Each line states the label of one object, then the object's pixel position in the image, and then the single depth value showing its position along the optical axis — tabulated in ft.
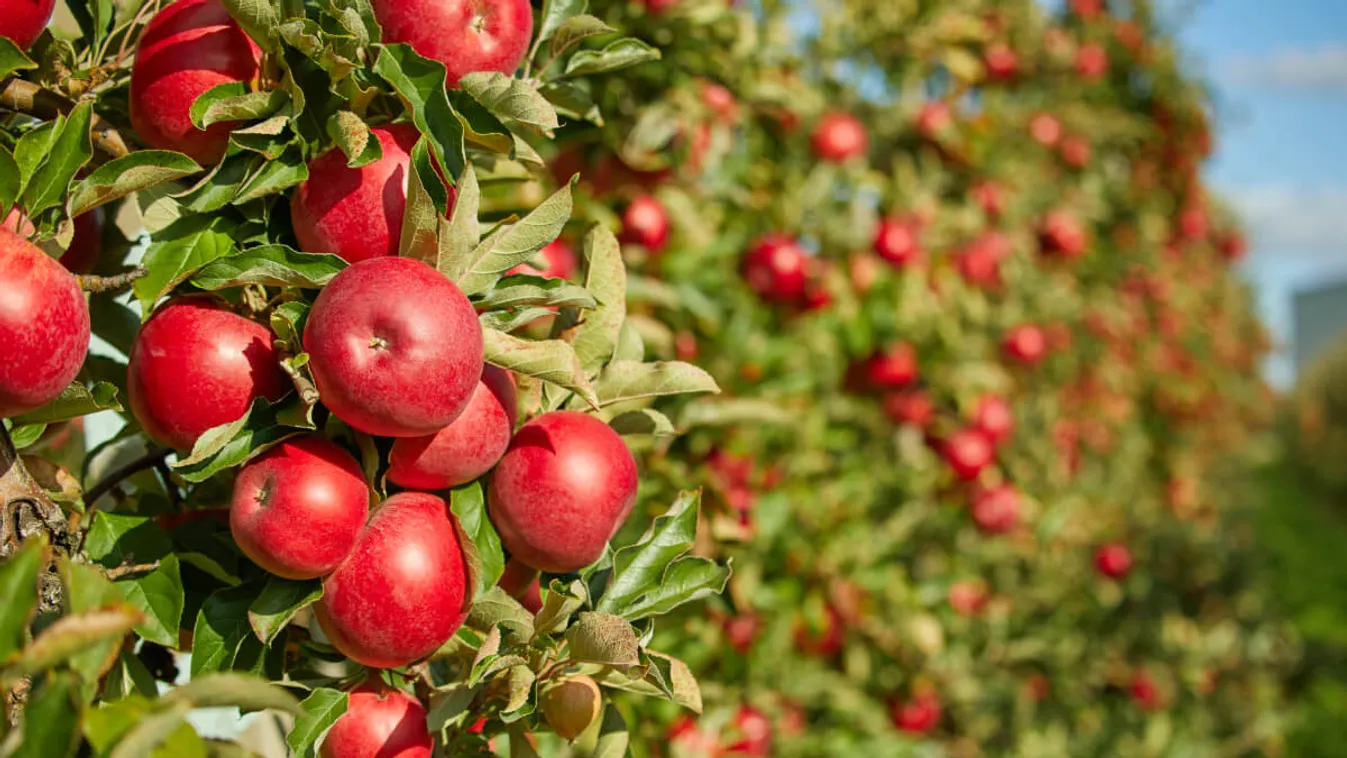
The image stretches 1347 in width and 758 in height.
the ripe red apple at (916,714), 8.65
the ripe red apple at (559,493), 2.48
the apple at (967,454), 8.95
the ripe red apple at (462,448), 2.38
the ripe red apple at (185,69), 2.33
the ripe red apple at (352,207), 2.34
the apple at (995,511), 9.44
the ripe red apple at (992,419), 9.16
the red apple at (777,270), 7.09
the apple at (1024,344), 10.11
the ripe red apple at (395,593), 2.28
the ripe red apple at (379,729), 2.42
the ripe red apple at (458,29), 2.49
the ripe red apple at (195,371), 2.22
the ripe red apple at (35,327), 1.95
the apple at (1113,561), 11.68
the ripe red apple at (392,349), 2.10
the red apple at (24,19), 2.19
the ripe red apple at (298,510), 2.17
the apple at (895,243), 8.29
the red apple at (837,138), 8.19
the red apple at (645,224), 5.72
